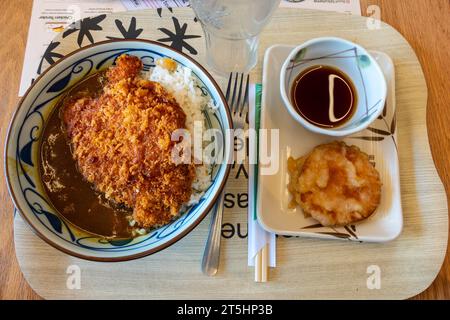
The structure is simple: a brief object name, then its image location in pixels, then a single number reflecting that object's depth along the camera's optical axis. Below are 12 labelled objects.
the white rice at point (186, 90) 0.33
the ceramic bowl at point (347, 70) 0.33
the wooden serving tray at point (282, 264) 0.30
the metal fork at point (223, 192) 0.30
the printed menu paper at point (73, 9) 0.38
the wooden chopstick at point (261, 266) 0.30
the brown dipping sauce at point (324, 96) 0.35
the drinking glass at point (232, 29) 0.30
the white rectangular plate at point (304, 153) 0.31
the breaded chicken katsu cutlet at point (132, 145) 0.30
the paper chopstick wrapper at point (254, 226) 0.31
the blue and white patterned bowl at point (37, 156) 0.27
